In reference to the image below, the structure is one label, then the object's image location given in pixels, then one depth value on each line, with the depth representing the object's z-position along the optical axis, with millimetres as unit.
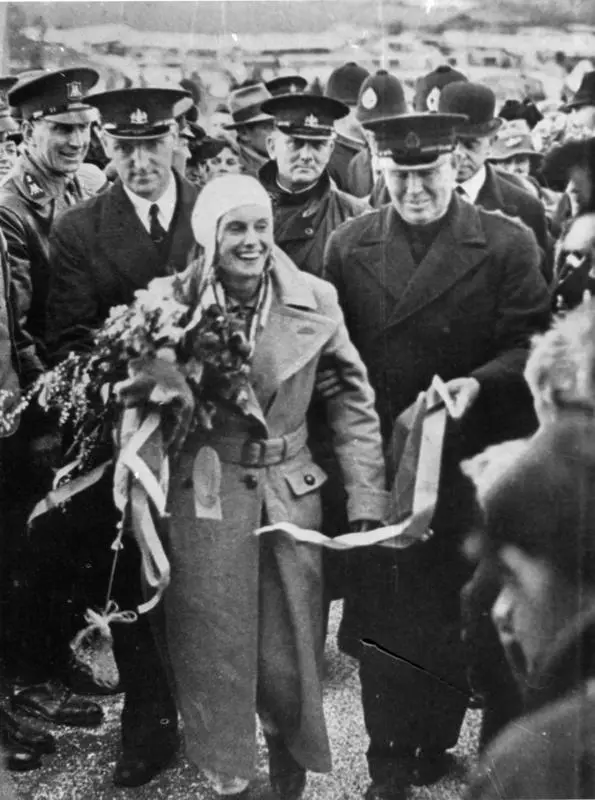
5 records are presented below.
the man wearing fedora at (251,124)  3680
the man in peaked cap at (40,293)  3824
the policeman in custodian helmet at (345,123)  3577
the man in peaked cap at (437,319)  3574
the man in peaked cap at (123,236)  3713
